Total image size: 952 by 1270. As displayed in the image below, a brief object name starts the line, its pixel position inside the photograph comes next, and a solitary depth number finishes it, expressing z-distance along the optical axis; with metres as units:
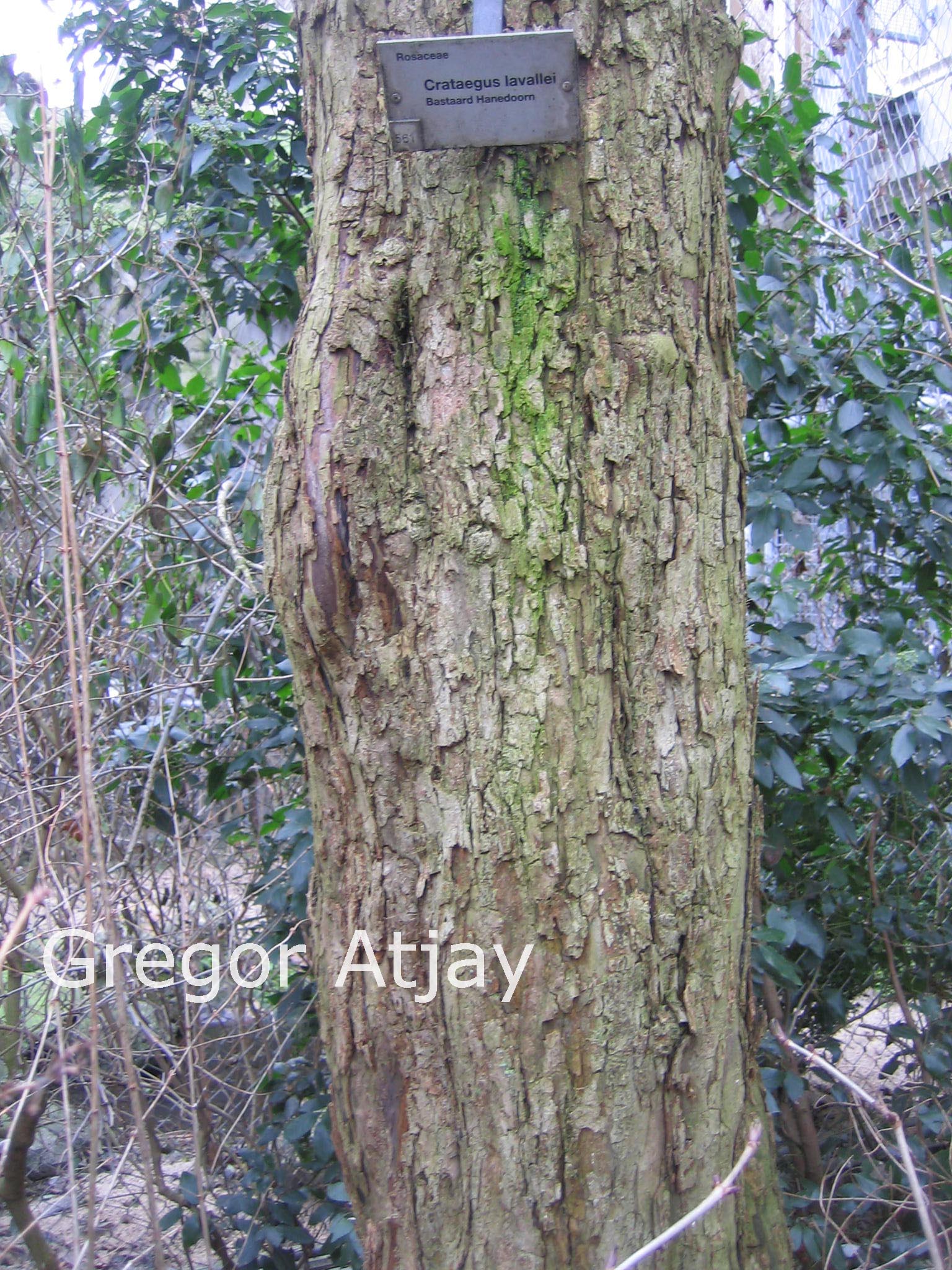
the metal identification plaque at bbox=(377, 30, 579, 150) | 1.30
